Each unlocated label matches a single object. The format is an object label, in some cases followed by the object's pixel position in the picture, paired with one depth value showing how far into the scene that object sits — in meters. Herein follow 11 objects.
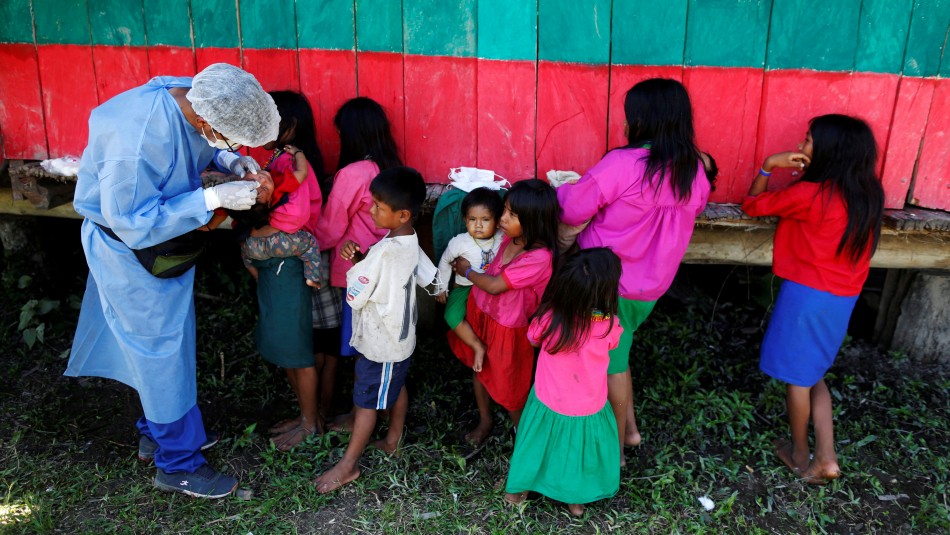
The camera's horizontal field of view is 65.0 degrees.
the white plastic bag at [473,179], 3.42
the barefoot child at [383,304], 2.97
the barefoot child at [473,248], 3.12
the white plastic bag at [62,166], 3.62
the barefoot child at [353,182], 3.27
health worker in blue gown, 2.66
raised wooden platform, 3.49
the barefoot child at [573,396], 2.87
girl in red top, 3.07
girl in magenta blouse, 2.97
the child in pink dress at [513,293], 3.06
